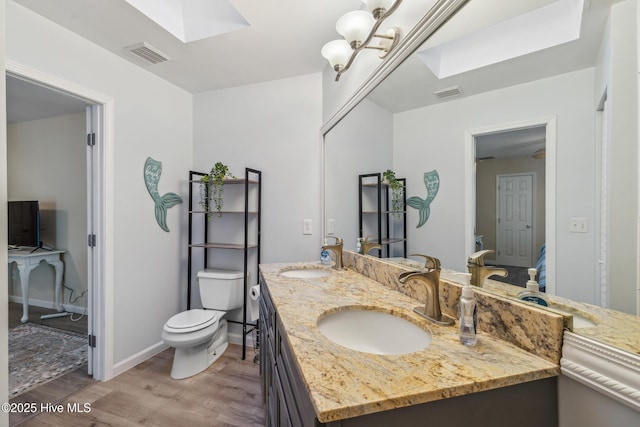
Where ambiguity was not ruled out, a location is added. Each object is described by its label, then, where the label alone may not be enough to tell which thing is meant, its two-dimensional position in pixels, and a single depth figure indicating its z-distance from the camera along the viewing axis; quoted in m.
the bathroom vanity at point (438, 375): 0.57
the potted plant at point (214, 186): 2.44
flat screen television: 3.29
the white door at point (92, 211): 2.07
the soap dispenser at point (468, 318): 0.77
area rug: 2.04
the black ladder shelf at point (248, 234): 2.45
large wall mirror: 0.58
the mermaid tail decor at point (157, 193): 2.37
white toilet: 1.98
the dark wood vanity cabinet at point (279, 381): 0.70
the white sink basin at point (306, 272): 1.94
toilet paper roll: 2.08
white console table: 3.10
